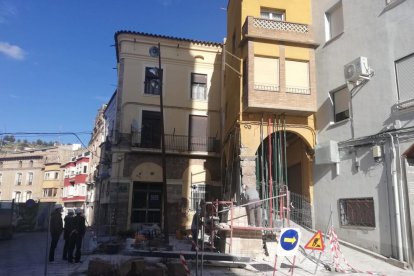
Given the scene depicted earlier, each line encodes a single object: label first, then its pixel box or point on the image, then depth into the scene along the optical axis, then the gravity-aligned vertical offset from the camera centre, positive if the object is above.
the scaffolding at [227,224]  11.62 -0.47
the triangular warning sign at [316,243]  9.48 -0.81
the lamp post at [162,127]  15.24 +3.72
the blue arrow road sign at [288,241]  8.48 -0.69
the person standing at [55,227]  11.54 -0.62
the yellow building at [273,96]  15.23 +4.70
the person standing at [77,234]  11.15 -0.80
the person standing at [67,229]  11.34 -0.66
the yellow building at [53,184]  58.41 +3.60
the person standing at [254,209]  12.70 +0.03
